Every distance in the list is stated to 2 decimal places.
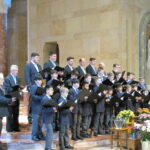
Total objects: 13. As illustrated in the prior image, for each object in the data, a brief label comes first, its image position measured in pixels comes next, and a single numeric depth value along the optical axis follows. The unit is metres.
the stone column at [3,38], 13.42
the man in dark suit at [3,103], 6.88
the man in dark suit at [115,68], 10.11
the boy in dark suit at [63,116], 7.38
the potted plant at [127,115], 8.35
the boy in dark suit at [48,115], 7.06
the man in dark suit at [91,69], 9.62
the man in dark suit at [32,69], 8.01
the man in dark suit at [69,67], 8.97
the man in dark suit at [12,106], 7.91
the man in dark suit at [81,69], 9.24
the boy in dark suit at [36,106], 7.56
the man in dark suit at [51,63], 8.55
